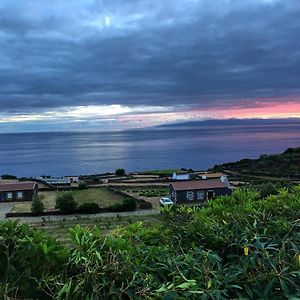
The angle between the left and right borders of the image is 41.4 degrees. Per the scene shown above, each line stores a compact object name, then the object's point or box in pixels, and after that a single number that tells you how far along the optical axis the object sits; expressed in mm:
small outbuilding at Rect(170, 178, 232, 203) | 40469
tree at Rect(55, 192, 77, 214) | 35719
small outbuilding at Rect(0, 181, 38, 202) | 44125
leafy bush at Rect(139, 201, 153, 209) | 37238
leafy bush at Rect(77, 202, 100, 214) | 36000
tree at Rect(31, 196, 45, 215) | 35062
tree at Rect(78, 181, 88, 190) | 50938
